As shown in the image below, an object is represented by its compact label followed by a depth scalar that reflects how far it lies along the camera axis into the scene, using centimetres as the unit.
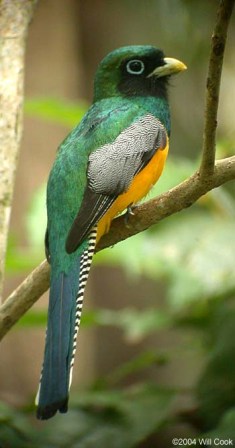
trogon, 664
